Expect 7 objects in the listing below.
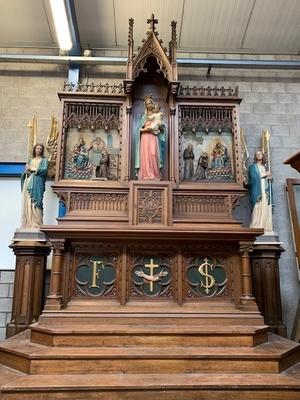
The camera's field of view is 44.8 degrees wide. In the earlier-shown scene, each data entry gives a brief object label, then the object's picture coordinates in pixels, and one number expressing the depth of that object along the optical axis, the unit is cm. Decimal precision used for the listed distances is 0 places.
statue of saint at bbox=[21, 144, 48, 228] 469
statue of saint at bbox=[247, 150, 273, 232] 482
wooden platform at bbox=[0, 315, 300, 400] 245
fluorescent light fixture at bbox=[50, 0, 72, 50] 462
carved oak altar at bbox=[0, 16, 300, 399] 267
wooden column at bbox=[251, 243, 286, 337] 452
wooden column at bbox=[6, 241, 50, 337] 434
